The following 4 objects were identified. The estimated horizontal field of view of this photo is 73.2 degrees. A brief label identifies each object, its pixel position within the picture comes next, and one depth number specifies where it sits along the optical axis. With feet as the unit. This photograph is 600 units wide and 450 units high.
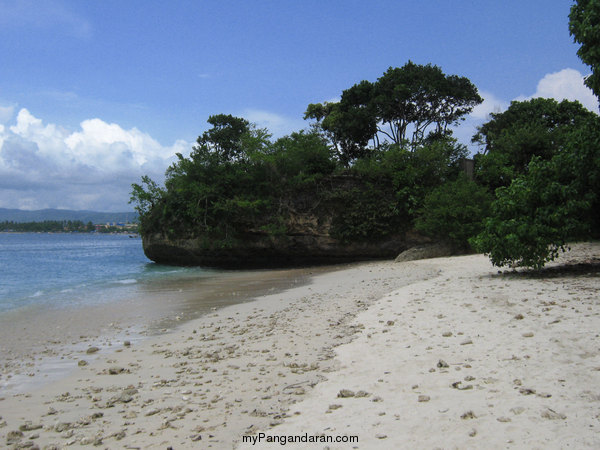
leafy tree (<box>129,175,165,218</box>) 88.43
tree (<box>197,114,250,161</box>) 119.03
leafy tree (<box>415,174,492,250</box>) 63.87
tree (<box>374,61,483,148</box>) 97.96
